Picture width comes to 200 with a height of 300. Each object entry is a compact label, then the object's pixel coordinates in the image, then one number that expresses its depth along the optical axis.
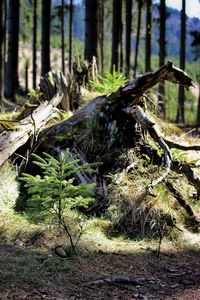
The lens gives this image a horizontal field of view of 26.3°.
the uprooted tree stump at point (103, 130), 5.29
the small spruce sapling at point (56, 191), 3.96
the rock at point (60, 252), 3.84
